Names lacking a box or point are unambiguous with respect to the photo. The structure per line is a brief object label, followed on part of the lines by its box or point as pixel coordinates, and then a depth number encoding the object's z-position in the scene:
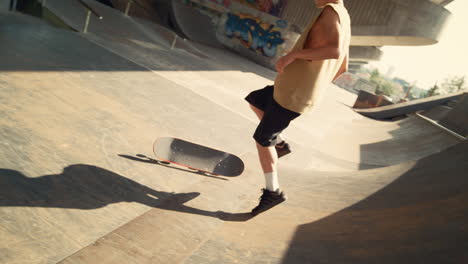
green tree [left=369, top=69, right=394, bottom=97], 84.66
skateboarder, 1.87
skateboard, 2.59
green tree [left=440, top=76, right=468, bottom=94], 54.43
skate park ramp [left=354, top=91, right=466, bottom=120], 10.69
